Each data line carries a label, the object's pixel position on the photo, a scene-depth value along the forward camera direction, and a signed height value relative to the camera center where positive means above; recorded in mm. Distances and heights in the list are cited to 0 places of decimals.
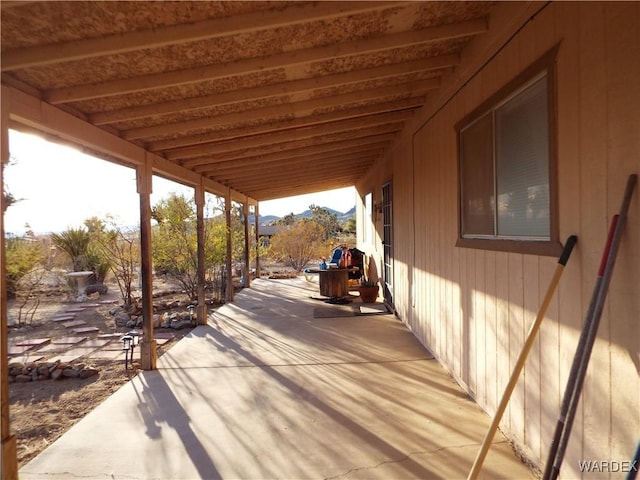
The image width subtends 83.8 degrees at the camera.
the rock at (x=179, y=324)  6023 -1391
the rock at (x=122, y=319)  6547 -1410
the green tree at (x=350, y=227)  25988 +937
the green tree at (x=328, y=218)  26036 +1868
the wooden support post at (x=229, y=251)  7578 -201
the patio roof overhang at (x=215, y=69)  2127 +1323
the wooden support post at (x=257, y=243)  11820 -60
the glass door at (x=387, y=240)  6628 -21
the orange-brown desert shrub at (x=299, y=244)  14031 -133
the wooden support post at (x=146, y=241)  4096 +25
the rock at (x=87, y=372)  4008 -1452
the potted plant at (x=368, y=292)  7578 -1123
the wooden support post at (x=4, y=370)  2184 -787
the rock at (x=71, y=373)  4047 -1460
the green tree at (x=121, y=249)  7750 -125
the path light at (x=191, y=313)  6127 -1256
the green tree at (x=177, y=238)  7715 +109
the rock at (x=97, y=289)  9898 -1257
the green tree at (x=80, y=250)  10445 -162
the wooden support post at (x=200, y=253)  5965 -184
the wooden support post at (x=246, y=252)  9984 -302
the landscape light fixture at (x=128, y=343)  4085 -1164
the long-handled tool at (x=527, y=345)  1747 -550
